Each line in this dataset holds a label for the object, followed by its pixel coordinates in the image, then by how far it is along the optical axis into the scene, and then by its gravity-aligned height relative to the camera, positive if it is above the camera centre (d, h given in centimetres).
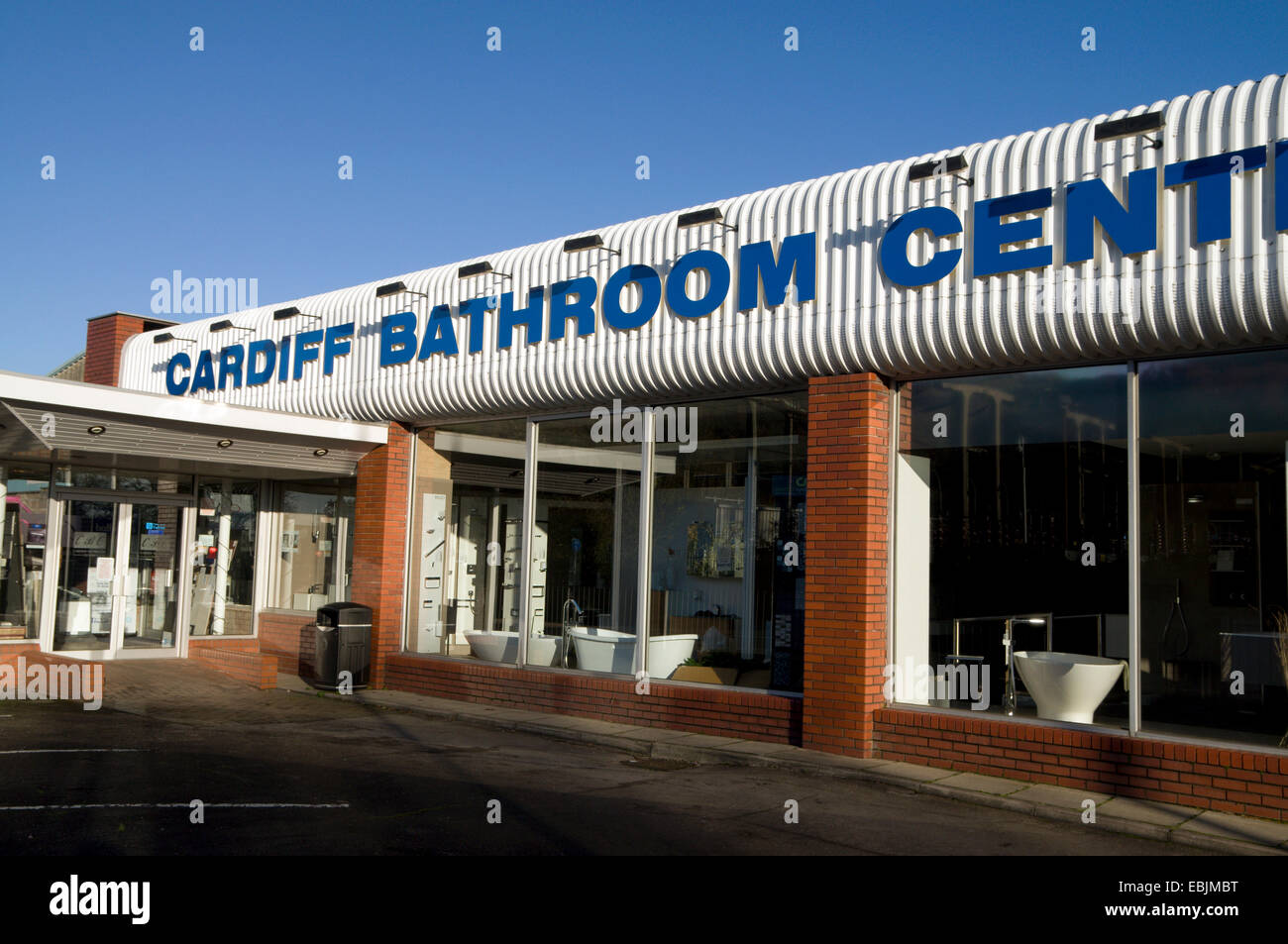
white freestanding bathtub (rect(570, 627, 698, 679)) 1207 -90
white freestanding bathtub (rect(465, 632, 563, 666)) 1320 -99
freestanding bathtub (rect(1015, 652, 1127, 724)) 927 -87
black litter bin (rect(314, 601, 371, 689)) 1431 -103
